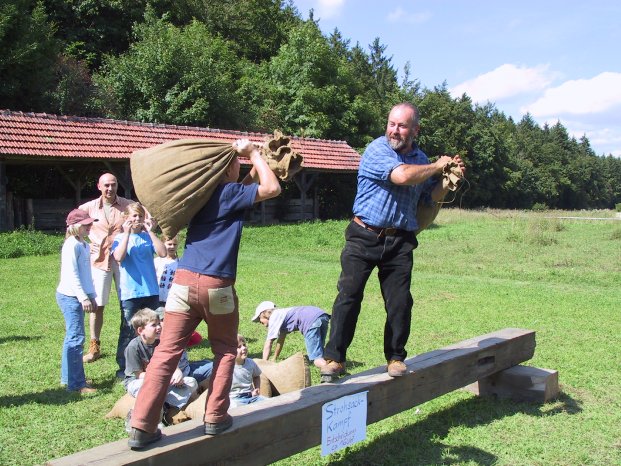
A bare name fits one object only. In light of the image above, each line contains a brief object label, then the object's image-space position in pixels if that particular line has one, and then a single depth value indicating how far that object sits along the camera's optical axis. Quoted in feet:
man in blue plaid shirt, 14.34
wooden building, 64.85
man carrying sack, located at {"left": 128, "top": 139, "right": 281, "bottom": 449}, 10.34
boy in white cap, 20.97
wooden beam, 9.80
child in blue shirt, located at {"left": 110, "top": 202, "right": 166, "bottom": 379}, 20.77
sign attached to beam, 12.48
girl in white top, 18.95
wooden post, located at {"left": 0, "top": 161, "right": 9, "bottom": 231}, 63.77
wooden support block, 18.39
